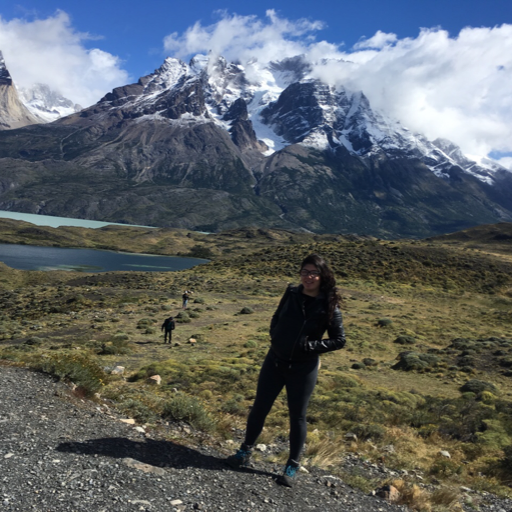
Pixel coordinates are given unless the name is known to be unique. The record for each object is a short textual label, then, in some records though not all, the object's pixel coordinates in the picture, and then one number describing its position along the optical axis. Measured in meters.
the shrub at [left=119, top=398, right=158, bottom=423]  8.78
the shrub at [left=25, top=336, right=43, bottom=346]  23.30
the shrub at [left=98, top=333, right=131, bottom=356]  20.50
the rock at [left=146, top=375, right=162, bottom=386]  14.08
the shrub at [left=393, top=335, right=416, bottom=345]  29.92
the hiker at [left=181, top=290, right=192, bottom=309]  39.19
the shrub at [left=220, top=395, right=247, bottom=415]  11.64
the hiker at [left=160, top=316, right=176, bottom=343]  25.02
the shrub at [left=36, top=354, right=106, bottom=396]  9.38
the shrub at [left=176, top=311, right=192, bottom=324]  33.56
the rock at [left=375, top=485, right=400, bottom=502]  6.84
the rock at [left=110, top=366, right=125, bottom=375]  15.09
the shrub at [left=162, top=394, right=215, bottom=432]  8.94
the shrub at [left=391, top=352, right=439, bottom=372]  22.34
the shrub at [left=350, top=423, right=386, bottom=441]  11.01
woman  6.27
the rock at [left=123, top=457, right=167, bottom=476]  6.17
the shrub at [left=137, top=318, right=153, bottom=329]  30.14
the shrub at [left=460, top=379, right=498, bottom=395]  18.05
